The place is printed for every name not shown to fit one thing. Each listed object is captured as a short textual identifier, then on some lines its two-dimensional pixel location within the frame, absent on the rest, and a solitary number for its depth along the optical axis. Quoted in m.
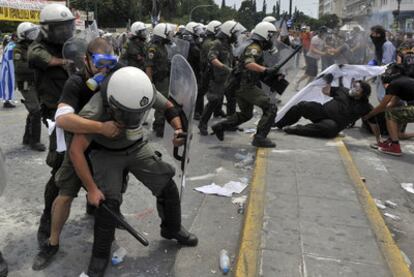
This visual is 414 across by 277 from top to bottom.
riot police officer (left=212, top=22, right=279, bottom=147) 6.41
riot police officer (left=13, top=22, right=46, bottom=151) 6.44
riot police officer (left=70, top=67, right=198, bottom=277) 2.88
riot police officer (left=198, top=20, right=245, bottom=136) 7.62
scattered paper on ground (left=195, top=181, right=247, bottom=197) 4.98
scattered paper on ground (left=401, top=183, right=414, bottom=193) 5.48
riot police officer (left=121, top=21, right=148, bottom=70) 8.05
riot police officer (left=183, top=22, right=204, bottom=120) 9.14
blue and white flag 8.59
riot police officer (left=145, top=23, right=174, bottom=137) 7.61
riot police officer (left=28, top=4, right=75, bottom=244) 4.37
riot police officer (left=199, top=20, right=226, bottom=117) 8.63
